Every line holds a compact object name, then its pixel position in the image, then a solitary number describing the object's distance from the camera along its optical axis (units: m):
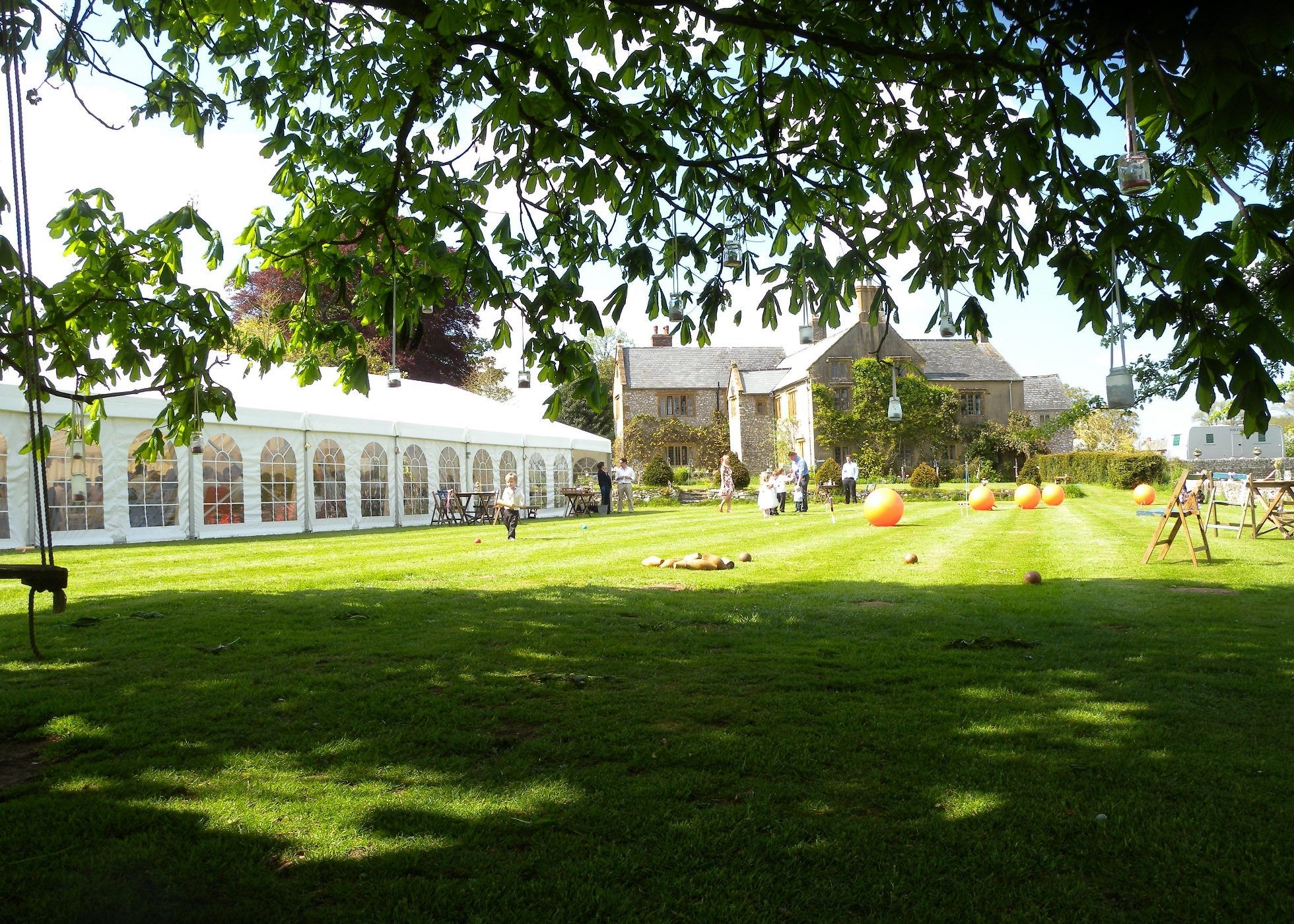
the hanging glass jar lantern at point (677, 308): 5.87
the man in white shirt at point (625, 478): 28.19
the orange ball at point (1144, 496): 25.08
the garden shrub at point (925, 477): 39.53
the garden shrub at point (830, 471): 41.38
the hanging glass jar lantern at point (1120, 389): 4.26
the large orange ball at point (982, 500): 23.80
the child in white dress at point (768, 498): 23.84
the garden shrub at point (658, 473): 44.56
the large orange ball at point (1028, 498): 24.66
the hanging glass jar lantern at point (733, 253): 6.02
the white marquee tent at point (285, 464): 15.78
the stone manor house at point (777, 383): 51.38
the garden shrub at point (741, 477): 45.62
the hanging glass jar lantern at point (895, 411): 6.38
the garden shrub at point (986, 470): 45.78
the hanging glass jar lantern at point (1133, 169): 3.66
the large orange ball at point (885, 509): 18.31
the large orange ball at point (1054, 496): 25.45
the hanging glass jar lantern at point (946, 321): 5.07
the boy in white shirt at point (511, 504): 16.03
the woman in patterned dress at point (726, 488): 26.94
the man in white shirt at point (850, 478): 29.77
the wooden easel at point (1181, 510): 10.47
